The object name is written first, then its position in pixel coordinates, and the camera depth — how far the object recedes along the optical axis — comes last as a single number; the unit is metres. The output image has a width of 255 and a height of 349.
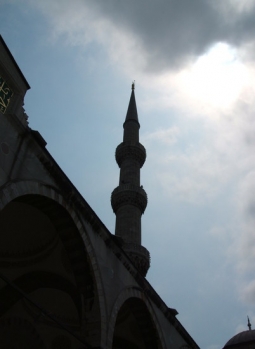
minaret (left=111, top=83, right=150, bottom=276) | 19.12
